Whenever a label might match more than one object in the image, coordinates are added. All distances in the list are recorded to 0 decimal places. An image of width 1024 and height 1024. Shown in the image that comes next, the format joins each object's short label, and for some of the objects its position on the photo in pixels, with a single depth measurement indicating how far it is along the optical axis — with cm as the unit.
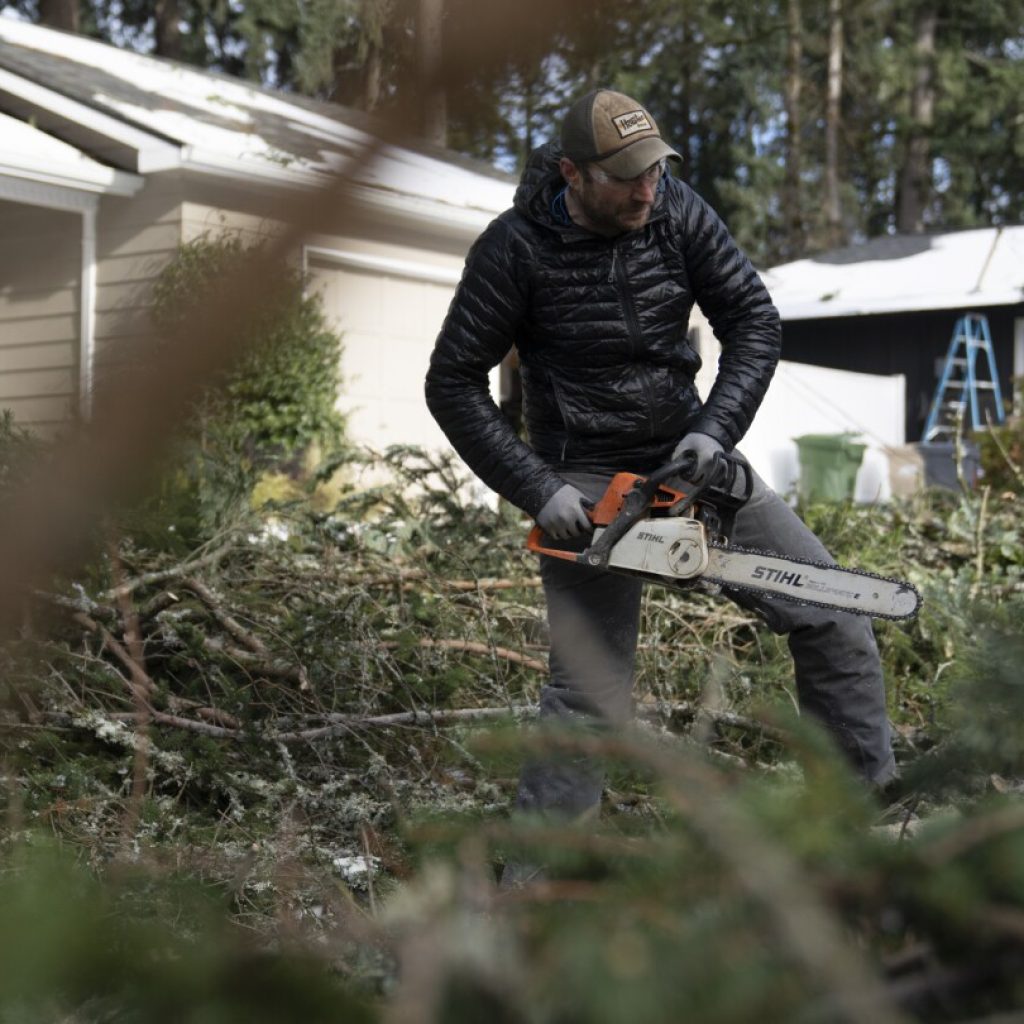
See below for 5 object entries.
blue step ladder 1822
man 326
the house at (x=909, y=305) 1975
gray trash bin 1398
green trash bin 1288
